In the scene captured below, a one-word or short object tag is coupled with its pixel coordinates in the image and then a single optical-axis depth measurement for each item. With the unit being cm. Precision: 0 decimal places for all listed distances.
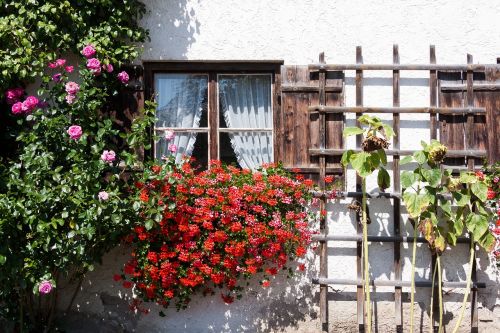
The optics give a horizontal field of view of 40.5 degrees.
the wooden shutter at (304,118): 588
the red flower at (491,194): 562
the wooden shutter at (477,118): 584
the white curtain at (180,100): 616
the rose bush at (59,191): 501
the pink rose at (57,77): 556
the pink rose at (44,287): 493
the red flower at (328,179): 577
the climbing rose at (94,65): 547
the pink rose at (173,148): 546
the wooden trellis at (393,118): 580
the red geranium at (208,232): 542
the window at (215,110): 611
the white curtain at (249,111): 612
